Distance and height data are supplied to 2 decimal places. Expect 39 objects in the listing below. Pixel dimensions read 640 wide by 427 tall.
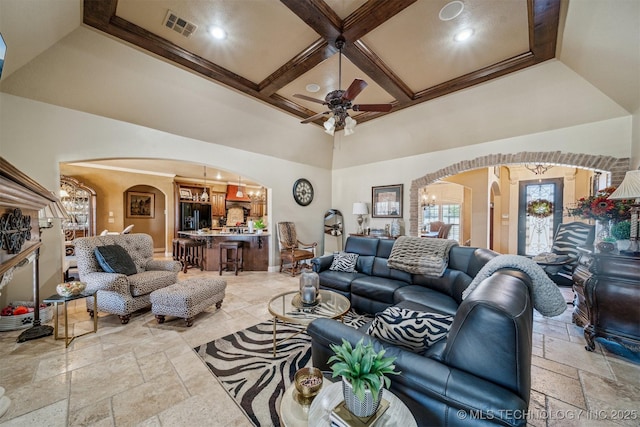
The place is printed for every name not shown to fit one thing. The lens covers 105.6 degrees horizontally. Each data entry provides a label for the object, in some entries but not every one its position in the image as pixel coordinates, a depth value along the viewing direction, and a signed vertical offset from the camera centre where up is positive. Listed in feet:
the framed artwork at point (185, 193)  27.23 +2.03
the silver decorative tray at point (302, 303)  7.80 -3.02
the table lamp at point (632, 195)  7.33 +0.47
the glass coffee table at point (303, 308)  7.04 -3.10
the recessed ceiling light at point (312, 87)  12.91 +6.72
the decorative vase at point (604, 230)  9.30 -0.75
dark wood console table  7.09 -2.68
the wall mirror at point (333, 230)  22.38 -1.72
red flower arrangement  8.39 +0.12
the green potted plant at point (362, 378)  2.86 -1.99
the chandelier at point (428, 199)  31.99 +1.65
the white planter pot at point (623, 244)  7.69 -1.04
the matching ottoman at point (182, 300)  9.07 -3.42
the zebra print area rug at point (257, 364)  5.57 -4.42
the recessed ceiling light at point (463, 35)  8.94 +6.67
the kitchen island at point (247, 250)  18.58 -3.03
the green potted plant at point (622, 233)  7.78 -0.72
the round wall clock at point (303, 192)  20.52 +1.70
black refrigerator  26.73 -0.54
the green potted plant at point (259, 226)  19.25 -1.17
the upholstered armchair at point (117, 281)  9.30 -2.82
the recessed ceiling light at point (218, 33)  9.04 +6.78
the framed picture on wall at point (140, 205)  25.07 +0.67
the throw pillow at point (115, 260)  9.76 -2.02
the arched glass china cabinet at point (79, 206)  20.27 +0.44
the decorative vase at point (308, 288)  7.88 -2.49
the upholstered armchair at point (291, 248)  17.54 -2.88
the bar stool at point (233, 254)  17.81 -3.26
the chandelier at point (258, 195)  33.83 +2.26
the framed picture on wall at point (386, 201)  18.69 +0.81
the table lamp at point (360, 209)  19.90 +0.19
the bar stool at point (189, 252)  18.57 -3.33
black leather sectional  2.94 -2.17
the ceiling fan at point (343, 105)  9.07 +4.33
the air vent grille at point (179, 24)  8.48 +6.80
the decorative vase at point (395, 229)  18.16 -1.32
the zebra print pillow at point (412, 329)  4.20 -2.09
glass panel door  21.84 -0.32
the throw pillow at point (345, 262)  11.78 -2.52
